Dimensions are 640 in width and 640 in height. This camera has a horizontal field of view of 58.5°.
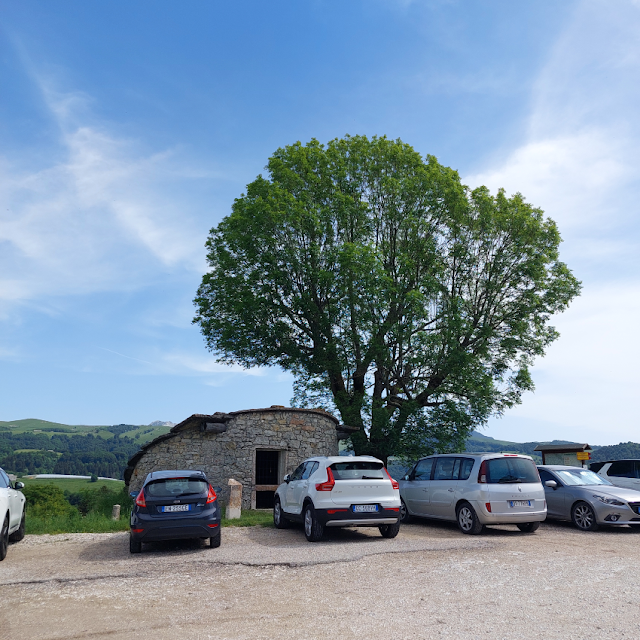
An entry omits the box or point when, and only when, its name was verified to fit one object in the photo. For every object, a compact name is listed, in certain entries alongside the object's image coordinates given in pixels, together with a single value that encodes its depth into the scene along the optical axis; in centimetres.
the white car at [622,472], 1576
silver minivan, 1147
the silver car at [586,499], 1257
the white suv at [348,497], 1058
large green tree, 2250
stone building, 1847
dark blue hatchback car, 970
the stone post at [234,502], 1447
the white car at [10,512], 916
